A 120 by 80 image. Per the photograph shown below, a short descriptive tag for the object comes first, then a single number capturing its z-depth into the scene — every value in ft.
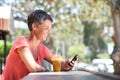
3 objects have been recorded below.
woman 7.18
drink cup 8.19
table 5.98
